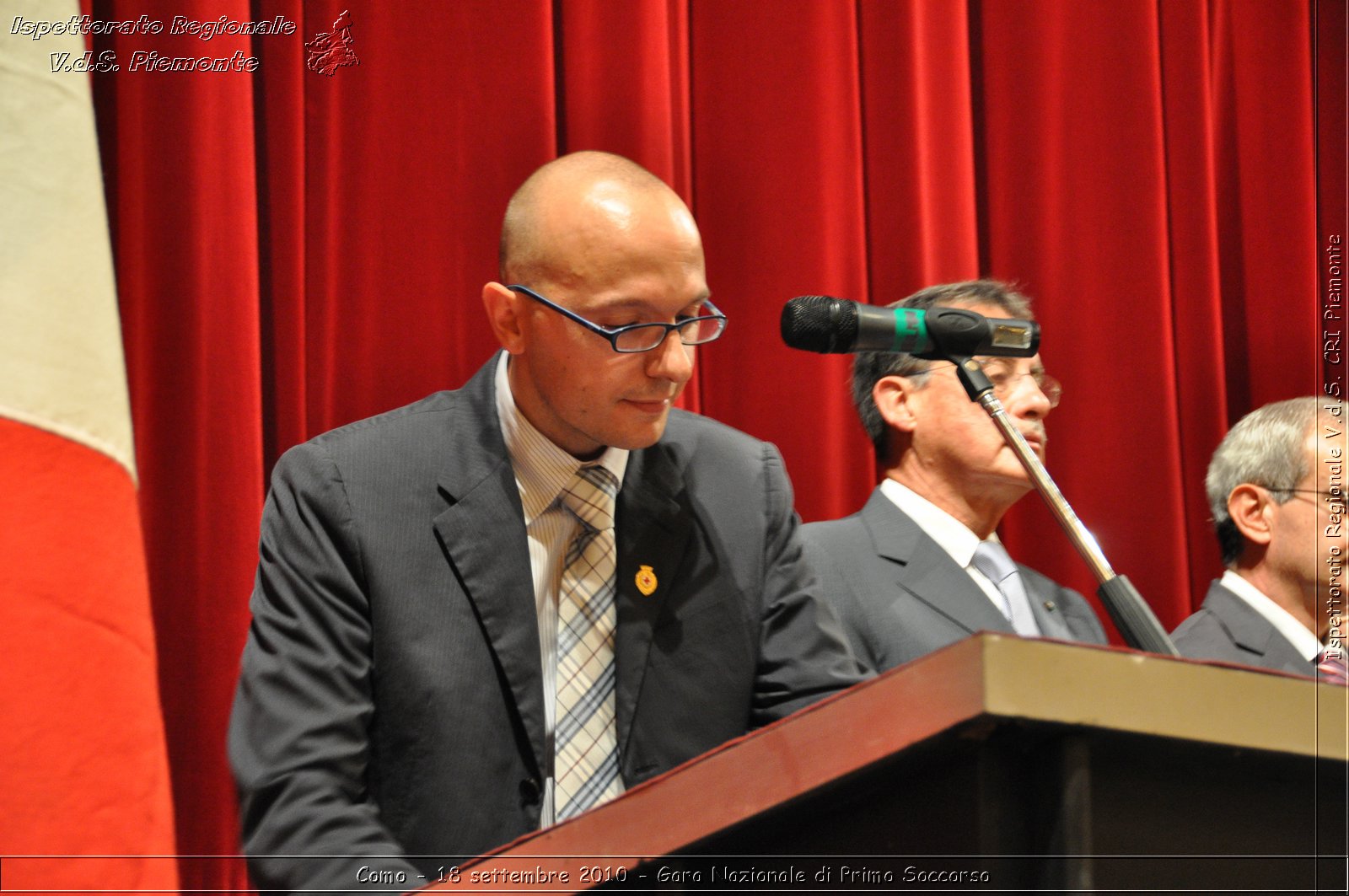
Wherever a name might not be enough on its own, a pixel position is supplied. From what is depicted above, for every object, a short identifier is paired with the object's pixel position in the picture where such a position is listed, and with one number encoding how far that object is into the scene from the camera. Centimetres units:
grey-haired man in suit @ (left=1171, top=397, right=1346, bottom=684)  326
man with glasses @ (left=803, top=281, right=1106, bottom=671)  306
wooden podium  188
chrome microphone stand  249
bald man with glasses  267
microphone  259
